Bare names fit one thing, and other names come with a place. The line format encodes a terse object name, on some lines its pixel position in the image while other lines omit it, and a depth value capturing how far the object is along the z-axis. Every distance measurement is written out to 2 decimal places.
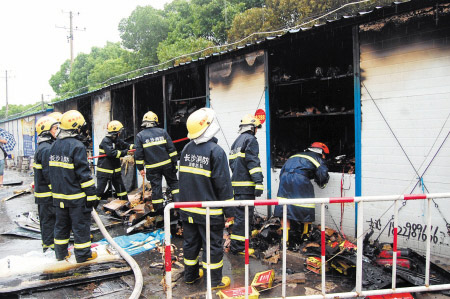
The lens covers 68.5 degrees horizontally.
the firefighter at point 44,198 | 5.39
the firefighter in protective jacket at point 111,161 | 7.86
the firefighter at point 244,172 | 5.23
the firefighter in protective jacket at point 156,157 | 6.58
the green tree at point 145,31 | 29.03
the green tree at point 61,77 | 46.28
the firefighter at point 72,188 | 4.68
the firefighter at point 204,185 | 3.89
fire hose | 3.78
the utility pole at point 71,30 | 33.78
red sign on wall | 6.85
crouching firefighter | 5.32
